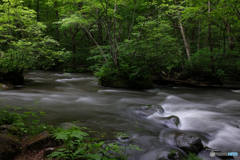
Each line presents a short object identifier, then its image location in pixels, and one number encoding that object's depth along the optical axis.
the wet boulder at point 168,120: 4.57
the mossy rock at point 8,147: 2.39
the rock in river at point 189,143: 3.23
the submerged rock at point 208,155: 3.09
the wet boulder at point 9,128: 2.99
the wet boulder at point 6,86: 8.03
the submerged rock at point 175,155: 2.90
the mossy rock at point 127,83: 10.30
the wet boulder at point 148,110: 5.31
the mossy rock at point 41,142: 2.73
